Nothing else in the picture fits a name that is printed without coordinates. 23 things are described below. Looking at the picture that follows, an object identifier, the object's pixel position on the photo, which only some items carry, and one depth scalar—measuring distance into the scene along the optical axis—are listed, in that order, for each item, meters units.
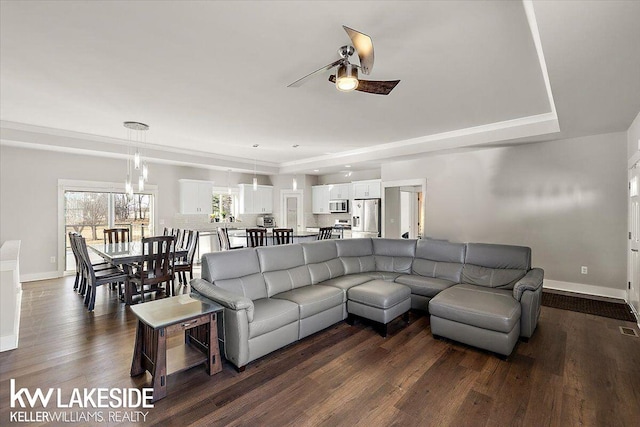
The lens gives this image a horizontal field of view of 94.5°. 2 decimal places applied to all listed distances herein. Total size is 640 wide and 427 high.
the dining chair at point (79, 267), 4.54
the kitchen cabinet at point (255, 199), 8.87
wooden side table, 2.20
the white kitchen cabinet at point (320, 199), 9.42
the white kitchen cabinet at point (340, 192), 8.95
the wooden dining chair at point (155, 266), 4.17
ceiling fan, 1.92
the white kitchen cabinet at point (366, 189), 8.10
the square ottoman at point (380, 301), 3.25
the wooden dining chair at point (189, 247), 5.17
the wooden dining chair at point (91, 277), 4.04
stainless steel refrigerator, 7.69
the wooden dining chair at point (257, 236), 5.42
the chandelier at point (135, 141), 4.81
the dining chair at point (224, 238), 5.89
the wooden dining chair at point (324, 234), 5.74
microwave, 8.91
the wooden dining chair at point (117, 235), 5.67
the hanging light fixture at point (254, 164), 8.11
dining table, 4.11
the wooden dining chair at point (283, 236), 5.54
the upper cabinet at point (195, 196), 7.52
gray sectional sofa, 2.71
